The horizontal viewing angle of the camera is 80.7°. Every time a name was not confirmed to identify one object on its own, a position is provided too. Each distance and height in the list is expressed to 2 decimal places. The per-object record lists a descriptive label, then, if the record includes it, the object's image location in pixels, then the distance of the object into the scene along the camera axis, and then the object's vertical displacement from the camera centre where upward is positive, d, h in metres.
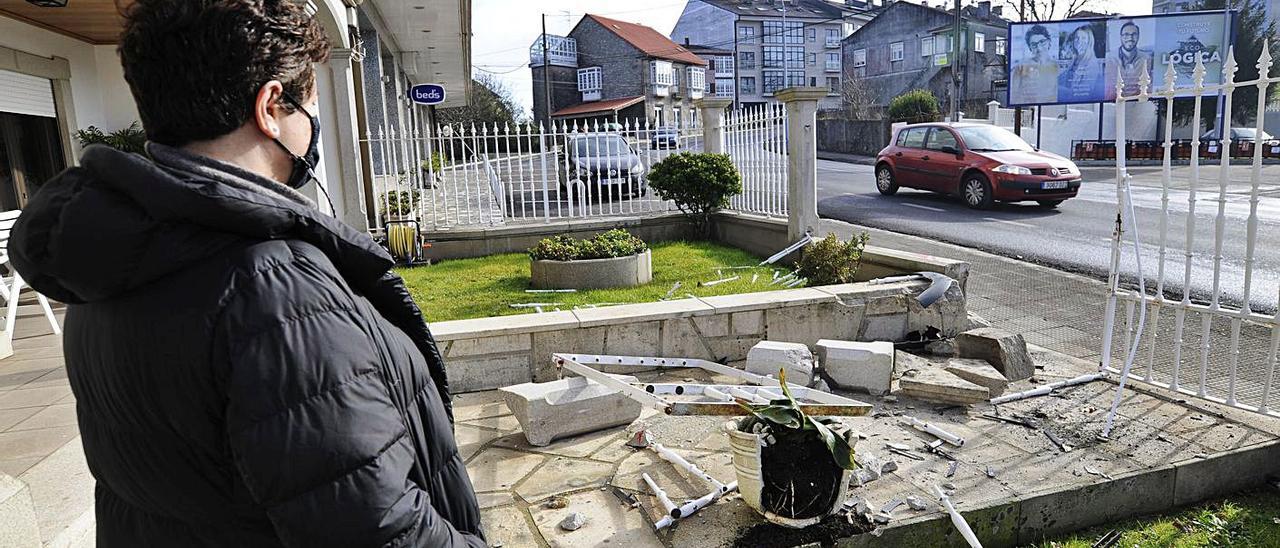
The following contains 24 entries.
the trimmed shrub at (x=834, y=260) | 6.56 -0.94
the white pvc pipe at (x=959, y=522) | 2.80 -1.44
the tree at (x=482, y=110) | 42.55 +3.47
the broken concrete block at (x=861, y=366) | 4.62 -1.31
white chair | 5.15 -0.71
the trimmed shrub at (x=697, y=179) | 9.03 -0.23
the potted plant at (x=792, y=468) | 2.97 -1.23
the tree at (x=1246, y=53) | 31.12 +3.34
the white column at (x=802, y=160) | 7.36 -0.06
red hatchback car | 13.04 -0.38
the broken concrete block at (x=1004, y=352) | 4.87 -1.35
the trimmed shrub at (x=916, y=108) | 32.16 +1.76
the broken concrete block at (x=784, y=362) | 4.65 -1.27
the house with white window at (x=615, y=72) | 49.47 +6.18
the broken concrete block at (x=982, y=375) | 4.52 -1.39
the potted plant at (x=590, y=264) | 6.88 -0.90
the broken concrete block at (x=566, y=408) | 3.97 -1.29
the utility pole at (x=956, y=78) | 29.66 +2.73
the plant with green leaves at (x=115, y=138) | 8.27 +0.55
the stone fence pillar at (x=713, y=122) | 9.81 +0.47
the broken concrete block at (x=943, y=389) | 4.34 -1.40
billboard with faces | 26.80 +3.24
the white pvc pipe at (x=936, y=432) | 3.88 -1.48
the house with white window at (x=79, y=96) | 7.46 +1.01
